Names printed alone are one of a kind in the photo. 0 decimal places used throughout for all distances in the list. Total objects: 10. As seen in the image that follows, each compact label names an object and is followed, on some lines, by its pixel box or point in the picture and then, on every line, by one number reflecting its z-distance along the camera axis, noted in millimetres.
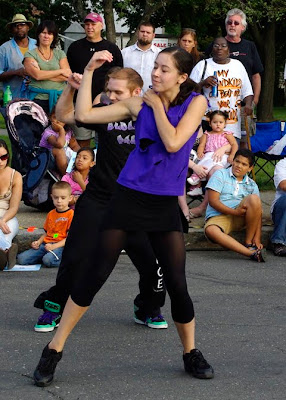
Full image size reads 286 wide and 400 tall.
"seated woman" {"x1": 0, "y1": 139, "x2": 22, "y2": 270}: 8531
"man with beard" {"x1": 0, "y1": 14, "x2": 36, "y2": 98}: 11008
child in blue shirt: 8891
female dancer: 4848
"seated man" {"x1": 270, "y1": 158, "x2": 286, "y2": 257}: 9070
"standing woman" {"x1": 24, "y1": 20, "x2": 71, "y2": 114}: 10453
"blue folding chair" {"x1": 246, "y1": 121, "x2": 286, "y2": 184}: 11684
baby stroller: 10039
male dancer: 5812
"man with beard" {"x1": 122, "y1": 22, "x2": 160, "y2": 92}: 10523
